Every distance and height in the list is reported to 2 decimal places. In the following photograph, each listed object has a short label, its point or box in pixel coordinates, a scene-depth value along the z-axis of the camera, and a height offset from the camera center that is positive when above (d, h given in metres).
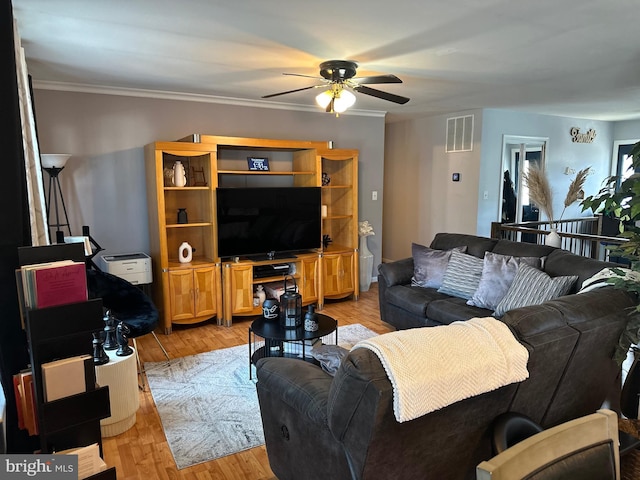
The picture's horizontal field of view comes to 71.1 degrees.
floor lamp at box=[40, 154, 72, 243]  3.82 +0.14
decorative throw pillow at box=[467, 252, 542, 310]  3.52 -0.68
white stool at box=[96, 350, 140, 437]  2.63 -1.15
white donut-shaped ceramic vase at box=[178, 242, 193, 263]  4.54 -0.59
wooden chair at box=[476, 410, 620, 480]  1.03 -0.65
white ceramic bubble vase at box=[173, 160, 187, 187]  4.41 +0.20
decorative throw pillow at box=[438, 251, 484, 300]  3.82 -0.72
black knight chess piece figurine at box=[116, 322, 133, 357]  2.77 -0.92
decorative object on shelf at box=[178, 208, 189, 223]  4.52 -0.21
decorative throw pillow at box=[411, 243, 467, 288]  4.12 -0.68
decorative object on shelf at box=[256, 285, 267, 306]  4.81 -1.07
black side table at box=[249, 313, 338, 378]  3.05 -0.96
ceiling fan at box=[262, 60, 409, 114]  3.39 +0.83
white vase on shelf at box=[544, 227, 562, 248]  4.52 -0.48
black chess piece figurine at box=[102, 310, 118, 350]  2.84 -0.89
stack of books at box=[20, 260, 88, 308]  1.57 -0.31
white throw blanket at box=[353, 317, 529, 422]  1.33 -0.54
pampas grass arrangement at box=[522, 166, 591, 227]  5.52 +0.03
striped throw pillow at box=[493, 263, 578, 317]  3.11 -0.68
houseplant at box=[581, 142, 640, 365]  2.00 -0.24
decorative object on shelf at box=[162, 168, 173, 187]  4.48 +0.18
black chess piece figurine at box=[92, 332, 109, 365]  2.62 -0.93
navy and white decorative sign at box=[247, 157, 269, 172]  4.92 +0.34
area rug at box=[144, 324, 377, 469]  2.58 -1.41
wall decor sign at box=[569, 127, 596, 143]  6.78 +0.86
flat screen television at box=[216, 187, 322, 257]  4.55 -0.27
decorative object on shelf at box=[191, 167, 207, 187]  4.65 +0.18
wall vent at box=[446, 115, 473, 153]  5.89 +0.79
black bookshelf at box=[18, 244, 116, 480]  1.58 -0.57
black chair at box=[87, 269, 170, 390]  3.53 -0.82
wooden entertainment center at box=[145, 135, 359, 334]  4.36 -0.29
